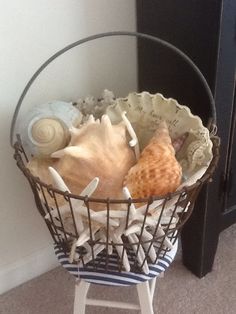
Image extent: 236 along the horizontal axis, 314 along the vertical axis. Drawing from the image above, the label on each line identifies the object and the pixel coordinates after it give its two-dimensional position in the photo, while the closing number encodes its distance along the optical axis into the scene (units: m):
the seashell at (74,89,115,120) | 0.80
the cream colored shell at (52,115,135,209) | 0.65
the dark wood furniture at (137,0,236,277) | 0.72
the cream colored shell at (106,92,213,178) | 0.68
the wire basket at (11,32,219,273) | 0.61
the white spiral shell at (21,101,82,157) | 0.71
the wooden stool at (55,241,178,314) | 0.72
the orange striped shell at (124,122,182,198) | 0.62
